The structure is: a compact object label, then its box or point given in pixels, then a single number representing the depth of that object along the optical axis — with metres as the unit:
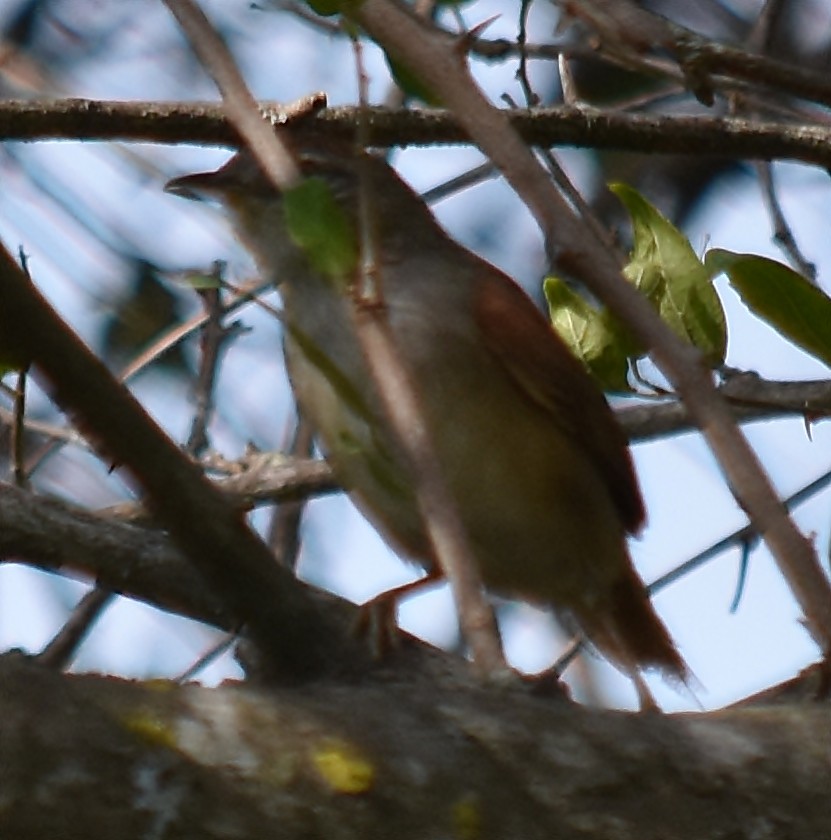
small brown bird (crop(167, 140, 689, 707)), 6.74
